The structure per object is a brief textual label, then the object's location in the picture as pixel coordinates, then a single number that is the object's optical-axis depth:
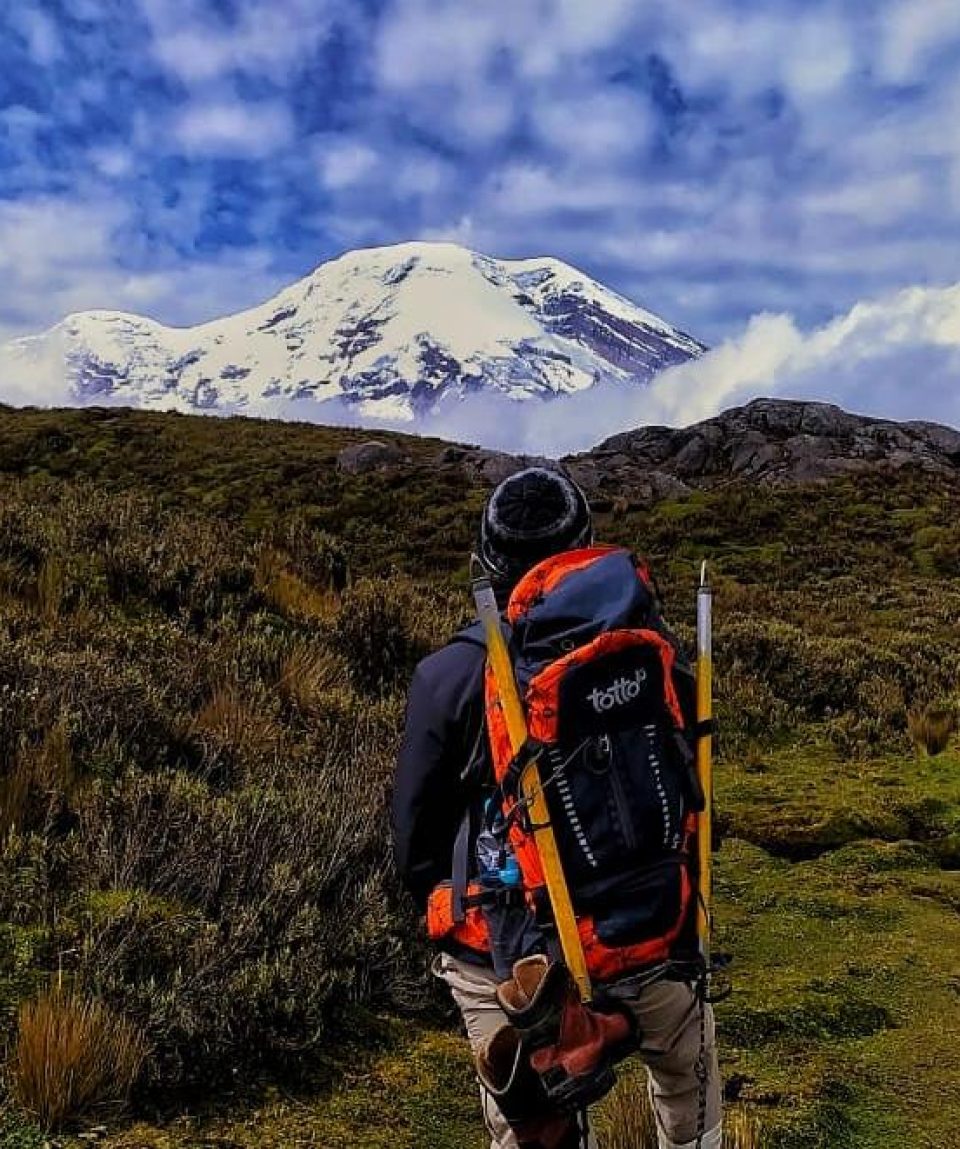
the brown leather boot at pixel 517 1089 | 2.40
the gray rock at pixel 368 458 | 36.44
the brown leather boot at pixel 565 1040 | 2.31
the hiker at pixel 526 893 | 2.42
